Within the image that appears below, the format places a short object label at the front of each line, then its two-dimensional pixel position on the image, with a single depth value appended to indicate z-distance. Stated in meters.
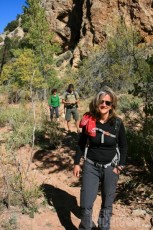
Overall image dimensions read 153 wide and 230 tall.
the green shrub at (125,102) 10.57
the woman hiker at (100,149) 3.48
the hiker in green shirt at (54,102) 10.57
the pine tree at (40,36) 21.92
